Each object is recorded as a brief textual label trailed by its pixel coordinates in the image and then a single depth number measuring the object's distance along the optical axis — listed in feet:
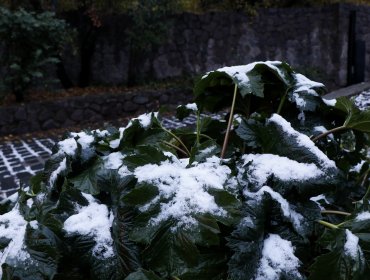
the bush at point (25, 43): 22.33
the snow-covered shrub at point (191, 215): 2.38
